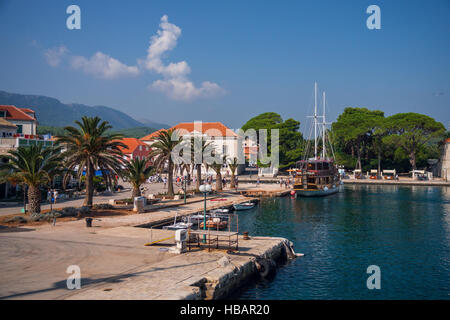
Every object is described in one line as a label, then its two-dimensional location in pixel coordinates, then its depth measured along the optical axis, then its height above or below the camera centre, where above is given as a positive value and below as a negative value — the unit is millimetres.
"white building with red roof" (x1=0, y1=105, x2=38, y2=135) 58812 +8042
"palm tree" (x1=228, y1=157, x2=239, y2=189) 61716 -604
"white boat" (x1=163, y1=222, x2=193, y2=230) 27830 -4296
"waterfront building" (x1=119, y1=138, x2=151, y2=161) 92688 +5568
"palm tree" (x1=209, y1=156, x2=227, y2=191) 54512 -324
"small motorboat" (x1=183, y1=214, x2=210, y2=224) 32097 -4256
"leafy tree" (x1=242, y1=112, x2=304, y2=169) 97375 +9197
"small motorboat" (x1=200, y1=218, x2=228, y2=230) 32250 -4721
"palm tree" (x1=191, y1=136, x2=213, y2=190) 48750 +2791
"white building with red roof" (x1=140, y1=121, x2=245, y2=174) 98106 +9259
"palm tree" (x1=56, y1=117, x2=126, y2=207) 31500 +1661
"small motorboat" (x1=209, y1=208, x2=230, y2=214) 38131 -4250
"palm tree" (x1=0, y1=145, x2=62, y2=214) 27078 -70
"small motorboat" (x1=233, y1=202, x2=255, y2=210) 44188 -4325
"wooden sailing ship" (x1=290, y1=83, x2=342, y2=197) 59666 -1646
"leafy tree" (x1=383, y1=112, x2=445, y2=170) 85062 +8906
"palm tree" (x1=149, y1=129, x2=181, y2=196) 44250 +2359
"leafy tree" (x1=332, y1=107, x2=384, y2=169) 92312 +10677
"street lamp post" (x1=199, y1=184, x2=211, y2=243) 21122 -1053
